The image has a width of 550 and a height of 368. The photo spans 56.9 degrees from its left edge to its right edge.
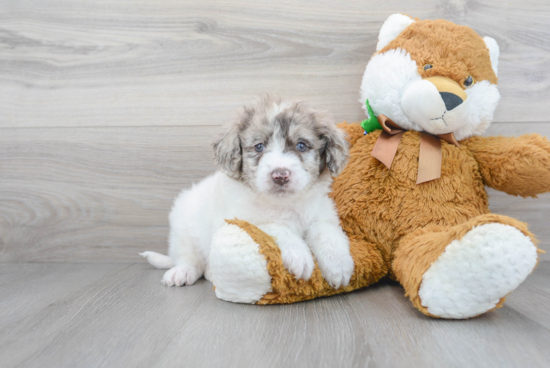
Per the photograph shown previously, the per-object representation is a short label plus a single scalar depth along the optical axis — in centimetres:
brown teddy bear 49
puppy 49
